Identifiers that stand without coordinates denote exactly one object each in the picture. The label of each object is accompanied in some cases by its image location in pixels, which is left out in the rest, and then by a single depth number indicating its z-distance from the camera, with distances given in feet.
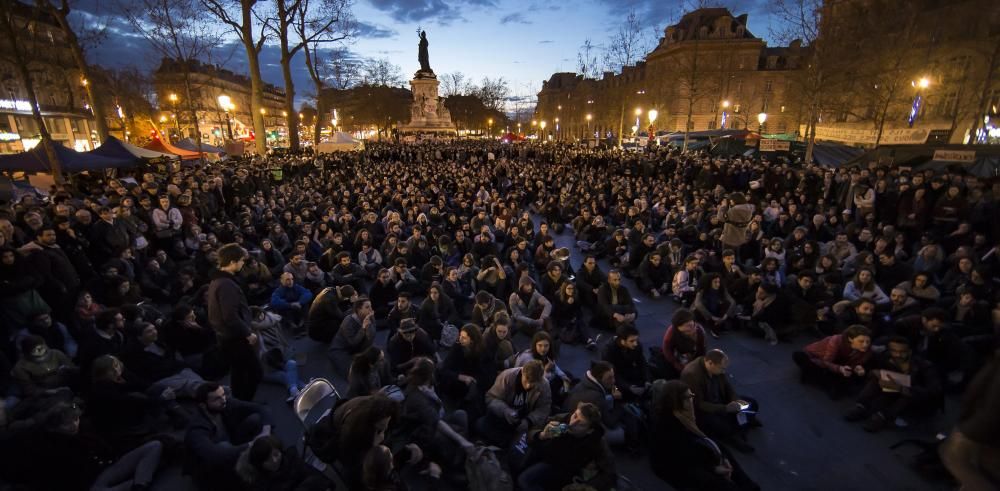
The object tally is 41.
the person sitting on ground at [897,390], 14.83
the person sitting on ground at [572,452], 10.73
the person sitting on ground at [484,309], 19.60
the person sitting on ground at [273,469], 10.62
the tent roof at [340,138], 105.82
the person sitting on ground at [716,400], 13.74
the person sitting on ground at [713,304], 22.41
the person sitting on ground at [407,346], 17.07
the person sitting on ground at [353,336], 18.67
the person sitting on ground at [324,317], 21.17
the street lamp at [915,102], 73.22
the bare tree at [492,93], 266.36
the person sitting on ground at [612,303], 22.21
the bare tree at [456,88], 276.66
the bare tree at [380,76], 209.76
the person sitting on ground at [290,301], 23.29
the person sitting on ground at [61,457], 10.87
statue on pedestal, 149.38
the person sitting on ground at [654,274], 27.81
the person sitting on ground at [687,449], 11.94
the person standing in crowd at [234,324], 13.79
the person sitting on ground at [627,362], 16.06
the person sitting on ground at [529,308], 21.34
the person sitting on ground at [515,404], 13.50
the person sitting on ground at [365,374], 13.50
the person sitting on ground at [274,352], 17.93
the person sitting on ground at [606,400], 12.98
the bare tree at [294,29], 90.27
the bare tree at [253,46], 79.46
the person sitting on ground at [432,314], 21.04
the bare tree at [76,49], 48.81
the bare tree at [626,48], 120.56
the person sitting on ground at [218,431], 11.16
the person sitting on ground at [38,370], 13.70
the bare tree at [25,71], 39.19
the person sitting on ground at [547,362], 15.12
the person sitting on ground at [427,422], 12.75
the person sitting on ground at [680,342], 16.44
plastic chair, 12.65
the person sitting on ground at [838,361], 15.98
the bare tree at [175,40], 70.85
